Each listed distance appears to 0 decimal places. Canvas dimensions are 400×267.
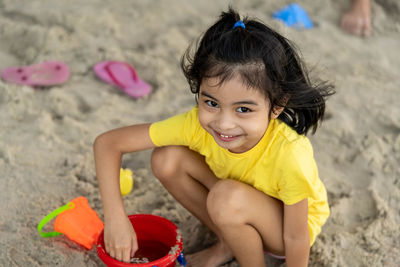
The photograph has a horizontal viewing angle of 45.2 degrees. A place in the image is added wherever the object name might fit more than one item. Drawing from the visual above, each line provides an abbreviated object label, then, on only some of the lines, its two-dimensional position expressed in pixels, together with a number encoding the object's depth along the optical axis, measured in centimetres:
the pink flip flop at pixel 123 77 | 215
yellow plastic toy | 163
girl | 115
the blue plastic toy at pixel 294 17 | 265
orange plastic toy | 140
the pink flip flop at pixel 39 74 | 211
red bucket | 128
